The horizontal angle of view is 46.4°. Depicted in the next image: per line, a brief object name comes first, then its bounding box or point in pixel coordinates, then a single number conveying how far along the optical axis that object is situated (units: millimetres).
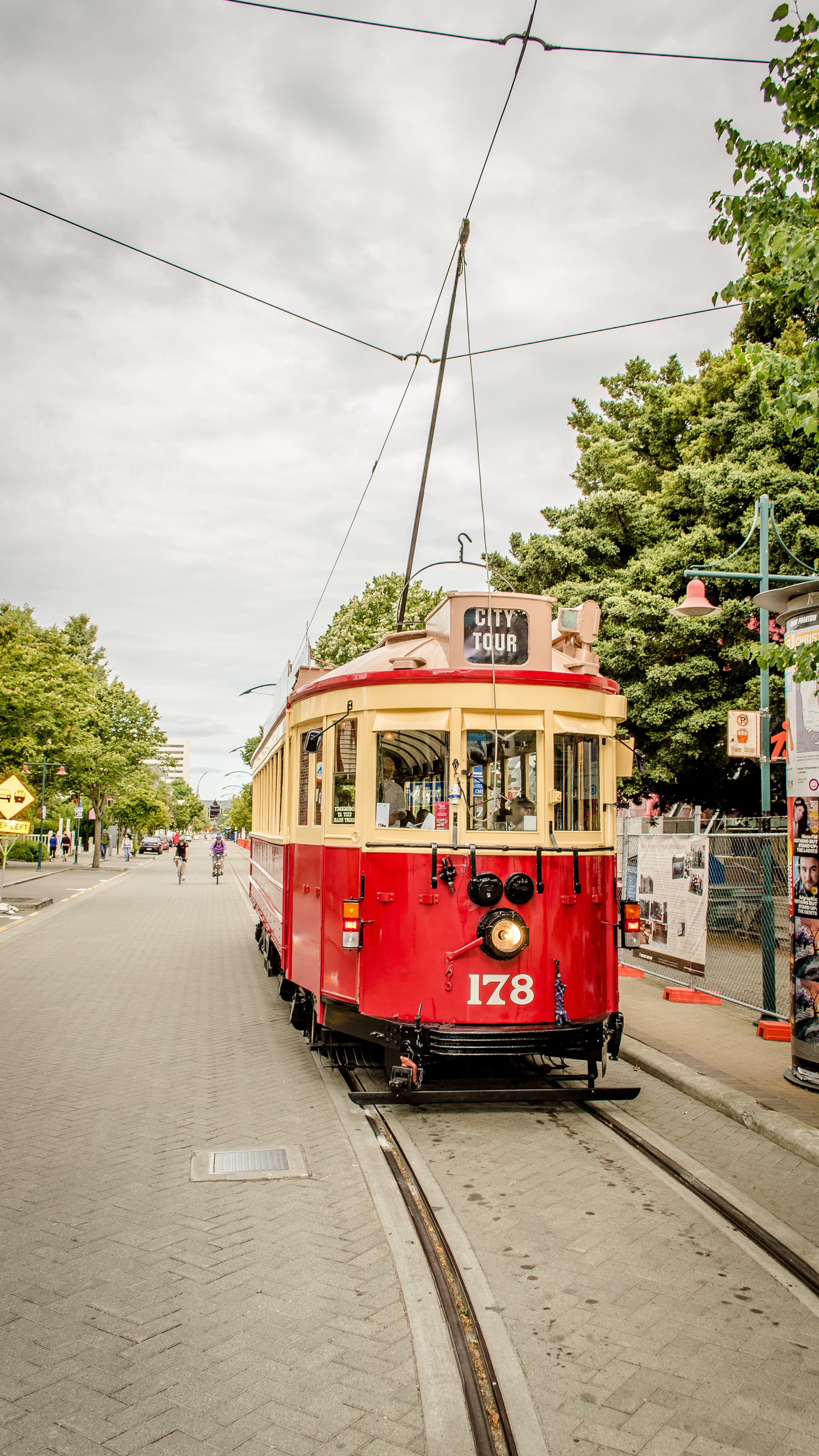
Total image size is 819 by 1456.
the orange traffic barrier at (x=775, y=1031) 8883
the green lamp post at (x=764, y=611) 9820
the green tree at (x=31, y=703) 22016
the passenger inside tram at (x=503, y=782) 6324
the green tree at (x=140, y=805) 51156
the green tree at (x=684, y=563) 15734
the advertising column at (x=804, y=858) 6973
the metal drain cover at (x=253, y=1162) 5406
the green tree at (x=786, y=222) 4863
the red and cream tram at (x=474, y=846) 6141
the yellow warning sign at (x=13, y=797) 20312
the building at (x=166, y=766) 63531
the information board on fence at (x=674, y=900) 11430
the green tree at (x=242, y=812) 86881
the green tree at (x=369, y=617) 30281
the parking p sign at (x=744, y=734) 11039
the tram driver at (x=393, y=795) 6484
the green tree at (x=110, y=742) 34781
